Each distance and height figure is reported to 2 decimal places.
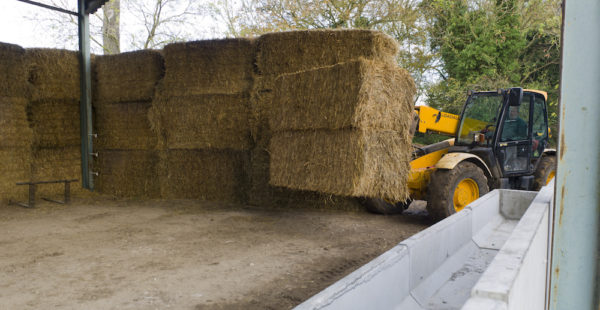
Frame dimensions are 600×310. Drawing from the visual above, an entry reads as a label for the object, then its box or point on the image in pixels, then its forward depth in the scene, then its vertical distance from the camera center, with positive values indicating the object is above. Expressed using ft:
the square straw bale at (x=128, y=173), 24.70 -2.69
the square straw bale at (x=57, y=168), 24.32 -2.38
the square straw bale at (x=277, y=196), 20.90 -3.41
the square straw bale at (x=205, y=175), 22.85 -2.54
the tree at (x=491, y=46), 41.22 +9.26
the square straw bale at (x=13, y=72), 22.70 +3.31
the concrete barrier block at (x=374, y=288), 5.12 -2.24
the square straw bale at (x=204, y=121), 22.34 +0.58
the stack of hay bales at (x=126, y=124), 24.37 +0.41
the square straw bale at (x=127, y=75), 24.13 +3.39
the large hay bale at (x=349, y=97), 14.78 +1.37
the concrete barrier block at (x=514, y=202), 14.34 -2.48
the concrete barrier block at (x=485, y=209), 11.90 -2.45
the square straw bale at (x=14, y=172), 22.93 -2.45
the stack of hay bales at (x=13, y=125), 22.82 +0.25
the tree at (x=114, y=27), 44.01 +11.49
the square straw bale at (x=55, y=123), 24.30 +0.44
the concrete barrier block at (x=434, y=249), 7.92 -2.61
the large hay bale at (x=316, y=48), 19.11 +4.15
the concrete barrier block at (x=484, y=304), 3.78 -1.63
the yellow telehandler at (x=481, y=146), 18.01 -0.61
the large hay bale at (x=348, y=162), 14.73 -1.15
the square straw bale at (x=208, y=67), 22.09 +3.61
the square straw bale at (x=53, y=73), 24.02 +3.47
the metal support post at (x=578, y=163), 3.97 -0.28
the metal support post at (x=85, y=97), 25.31 +2.09
